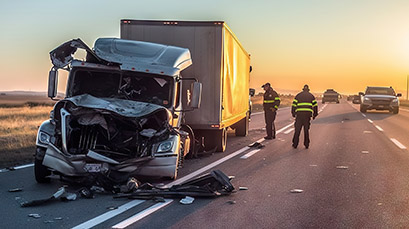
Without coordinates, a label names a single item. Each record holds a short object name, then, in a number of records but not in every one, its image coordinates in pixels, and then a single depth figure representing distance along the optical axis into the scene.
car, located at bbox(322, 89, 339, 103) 76.69
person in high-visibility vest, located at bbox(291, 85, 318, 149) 15.75
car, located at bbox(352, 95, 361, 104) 81.78
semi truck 8.47
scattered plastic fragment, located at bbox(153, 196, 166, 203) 7.63
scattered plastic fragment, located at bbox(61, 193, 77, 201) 7.64
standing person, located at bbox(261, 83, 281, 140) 18.22
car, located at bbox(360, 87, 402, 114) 39.25
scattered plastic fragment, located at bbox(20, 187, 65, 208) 7.25
